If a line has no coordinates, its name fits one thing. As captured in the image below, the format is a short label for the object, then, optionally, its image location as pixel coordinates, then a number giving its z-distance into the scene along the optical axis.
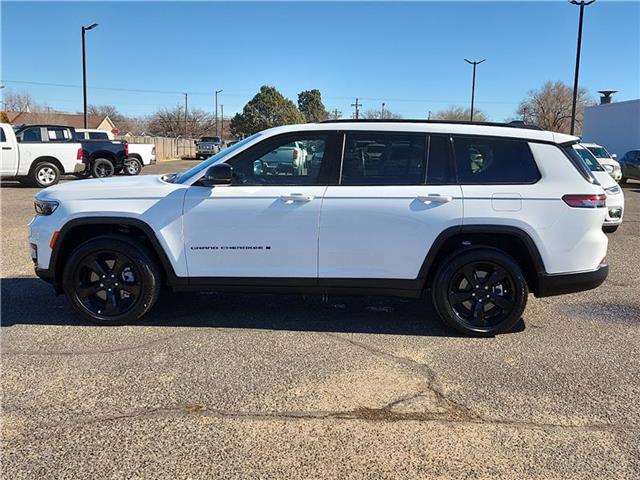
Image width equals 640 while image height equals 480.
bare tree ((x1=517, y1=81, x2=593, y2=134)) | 67.75
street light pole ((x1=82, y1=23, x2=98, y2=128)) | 31.28
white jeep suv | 4.63
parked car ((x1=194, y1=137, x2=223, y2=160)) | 43.91
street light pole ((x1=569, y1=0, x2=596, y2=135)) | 26.71
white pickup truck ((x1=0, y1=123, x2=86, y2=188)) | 15.82
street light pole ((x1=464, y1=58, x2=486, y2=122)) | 45.93
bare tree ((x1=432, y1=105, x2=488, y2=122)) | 75.62
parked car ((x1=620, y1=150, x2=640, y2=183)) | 23.31
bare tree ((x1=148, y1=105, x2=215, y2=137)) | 92.19
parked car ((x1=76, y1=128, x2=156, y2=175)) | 22.28
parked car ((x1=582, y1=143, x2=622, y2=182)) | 18.42
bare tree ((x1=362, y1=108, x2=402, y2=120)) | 83.93
